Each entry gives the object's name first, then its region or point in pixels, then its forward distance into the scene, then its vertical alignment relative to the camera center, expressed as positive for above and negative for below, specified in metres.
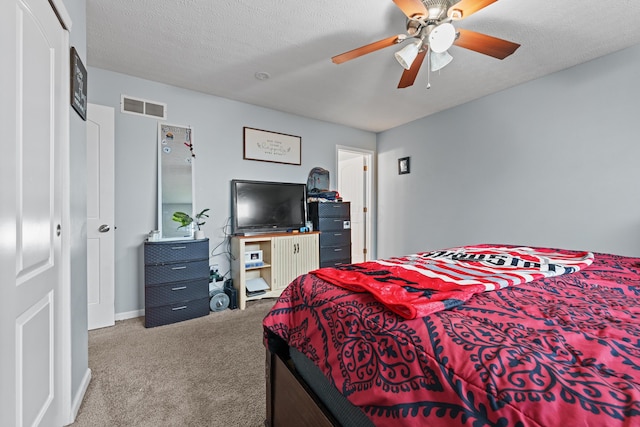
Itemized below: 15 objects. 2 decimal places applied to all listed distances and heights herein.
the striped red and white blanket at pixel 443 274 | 0.82 -0.25
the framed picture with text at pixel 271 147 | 3.47 +0.94
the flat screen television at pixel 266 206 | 3.30 +0.12
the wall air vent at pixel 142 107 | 2.75 +1.15
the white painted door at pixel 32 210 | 0.85 +0.03
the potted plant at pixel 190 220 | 2.84 -0.04
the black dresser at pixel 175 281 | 2.52 -0.64
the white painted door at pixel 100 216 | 2.50 +0.00
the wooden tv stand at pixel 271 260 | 3.04 -0.54
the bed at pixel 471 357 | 0.45 -0.30
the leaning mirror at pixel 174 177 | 2.87 +0.43
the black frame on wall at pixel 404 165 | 4.19 +0.79
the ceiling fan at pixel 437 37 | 1.52 +1.13
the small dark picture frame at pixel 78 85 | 1.48 +0.77
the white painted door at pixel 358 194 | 4.73 +0.40
